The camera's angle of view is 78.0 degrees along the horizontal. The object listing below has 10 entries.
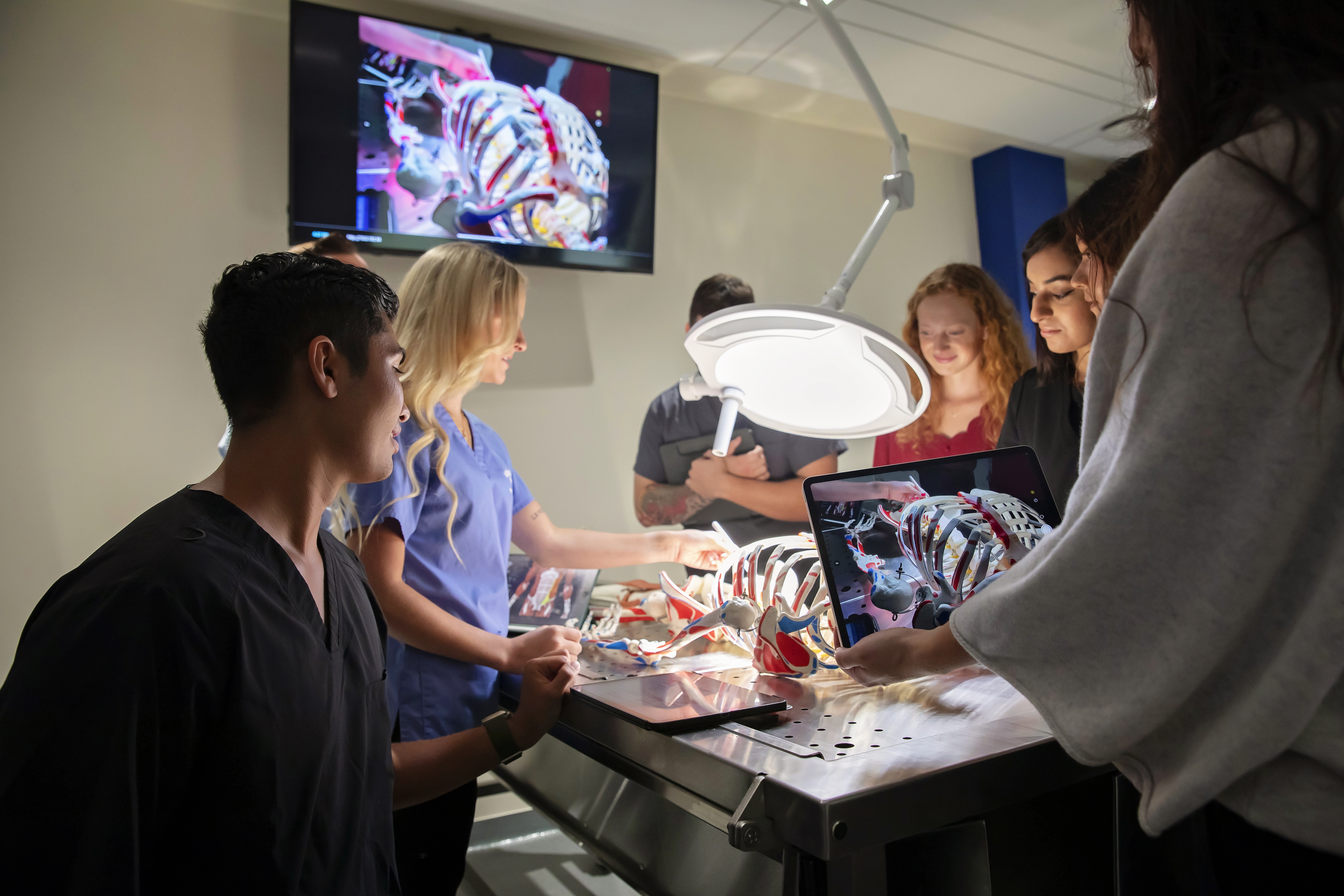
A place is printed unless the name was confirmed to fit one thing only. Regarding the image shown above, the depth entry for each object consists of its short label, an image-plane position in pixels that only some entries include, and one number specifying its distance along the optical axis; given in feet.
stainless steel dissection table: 2.54
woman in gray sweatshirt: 1.86
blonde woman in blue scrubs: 4.39
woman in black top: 5.24
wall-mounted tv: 8.80
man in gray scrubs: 7.69
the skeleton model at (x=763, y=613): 3.92
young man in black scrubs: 2.19
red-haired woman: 7.56
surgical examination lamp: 3.39
